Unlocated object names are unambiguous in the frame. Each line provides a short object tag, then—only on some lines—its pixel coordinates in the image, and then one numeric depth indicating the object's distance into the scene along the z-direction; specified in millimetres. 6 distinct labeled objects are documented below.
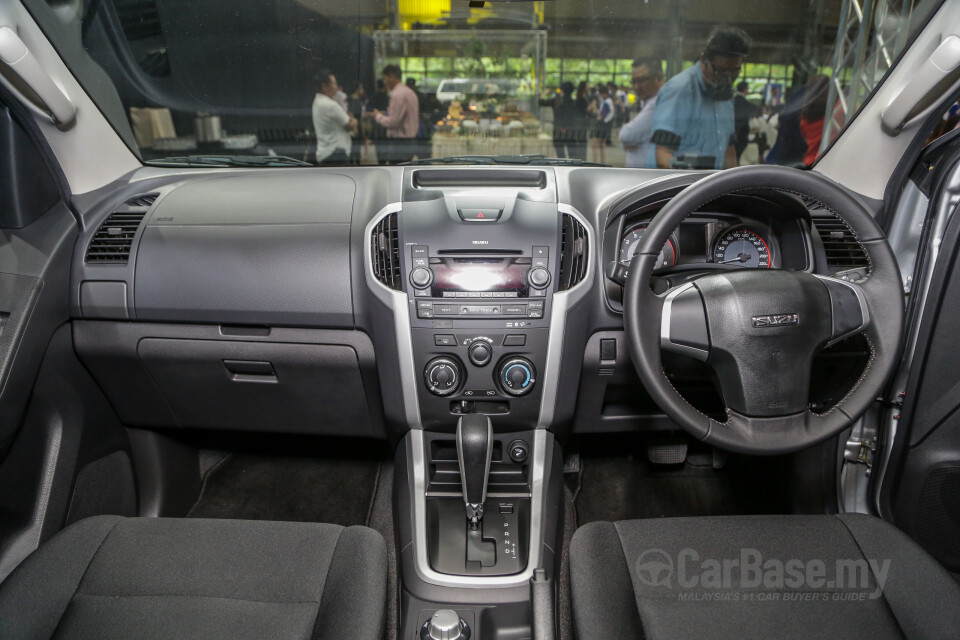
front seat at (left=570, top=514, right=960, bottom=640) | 1223
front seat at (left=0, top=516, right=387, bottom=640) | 1236
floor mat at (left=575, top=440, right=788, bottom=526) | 2438
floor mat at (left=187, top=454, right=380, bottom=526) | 2486
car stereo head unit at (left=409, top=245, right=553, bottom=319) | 1723
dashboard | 1737
